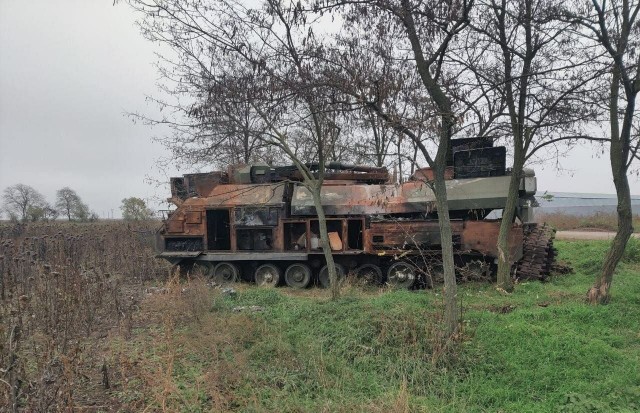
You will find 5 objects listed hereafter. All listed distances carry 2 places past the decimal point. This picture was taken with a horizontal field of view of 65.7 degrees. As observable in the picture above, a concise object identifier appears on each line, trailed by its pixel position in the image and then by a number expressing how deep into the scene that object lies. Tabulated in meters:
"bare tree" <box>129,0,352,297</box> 7.55
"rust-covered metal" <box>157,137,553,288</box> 11.41
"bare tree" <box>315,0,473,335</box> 5.98
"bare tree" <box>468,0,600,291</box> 8.71
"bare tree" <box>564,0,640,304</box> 8.01
